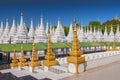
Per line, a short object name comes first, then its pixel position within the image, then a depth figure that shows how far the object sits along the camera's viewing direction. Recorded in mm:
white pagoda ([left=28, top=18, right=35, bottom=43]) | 43234
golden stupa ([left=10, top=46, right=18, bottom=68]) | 16859
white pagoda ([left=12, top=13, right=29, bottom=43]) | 35362
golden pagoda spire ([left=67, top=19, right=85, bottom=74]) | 11250
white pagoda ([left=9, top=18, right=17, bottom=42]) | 38656
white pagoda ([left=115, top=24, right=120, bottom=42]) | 55831
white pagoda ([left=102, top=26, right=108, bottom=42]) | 56088
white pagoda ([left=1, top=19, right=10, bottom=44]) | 39175
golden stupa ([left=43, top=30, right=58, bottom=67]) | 13576
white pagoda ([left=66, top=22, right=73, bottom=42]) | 46741
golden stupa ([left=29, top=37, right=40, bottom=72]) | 13758
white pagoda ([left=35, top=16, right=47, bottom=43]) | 38719
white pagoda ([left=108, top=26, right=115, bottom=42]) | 55906
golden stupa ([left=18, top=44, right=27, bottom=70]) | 15975
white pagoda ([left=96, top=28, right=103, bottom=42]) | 54644
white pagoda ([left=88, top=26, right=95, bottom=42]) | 53066
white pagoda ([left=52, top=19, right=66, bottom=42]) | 41788
